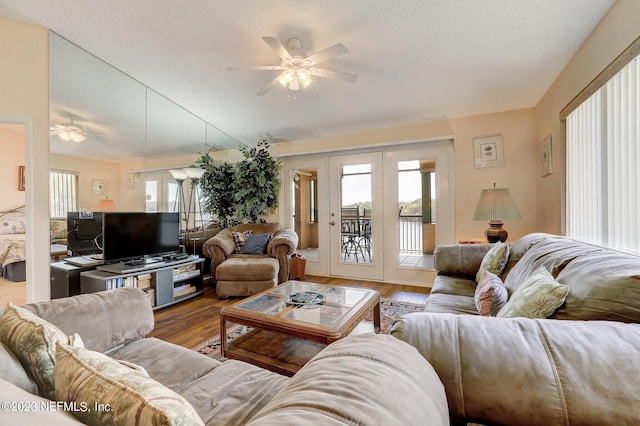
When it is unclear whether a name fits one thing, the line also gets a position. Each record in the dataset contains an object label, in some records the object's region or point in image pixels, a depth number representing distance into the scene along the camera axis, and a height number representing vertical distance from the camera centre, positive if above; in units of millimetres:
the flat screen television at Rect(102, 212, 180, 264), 2660 -238
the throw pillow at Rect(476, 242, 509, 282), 2070 -402
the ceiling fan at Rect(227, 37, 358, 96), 1919 +1154
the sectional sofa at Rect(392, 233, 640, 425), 599 -375
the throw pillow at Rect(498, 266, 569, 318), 1008 -358
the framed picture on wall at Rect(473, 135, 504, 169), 3371 +743
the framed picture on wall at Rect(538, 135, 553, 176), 2703 +542
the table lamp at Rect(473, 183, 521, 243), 2776 -8
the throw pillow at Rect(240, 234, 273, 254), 3816 -456
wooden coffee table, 1598 -701
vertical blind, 1545 +299
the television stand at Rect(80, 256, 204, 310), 2578 -689
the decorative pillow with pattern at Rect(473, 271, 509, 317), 1455 -495
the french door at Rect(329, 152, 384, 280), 4137 -80
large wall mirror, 2412 +881
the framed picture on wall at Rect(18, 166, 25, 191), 3135 +434
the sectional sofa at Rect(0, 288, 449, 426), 430 -335
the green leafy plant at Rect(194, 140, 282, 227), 4402 +450
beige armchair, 3598 -533
